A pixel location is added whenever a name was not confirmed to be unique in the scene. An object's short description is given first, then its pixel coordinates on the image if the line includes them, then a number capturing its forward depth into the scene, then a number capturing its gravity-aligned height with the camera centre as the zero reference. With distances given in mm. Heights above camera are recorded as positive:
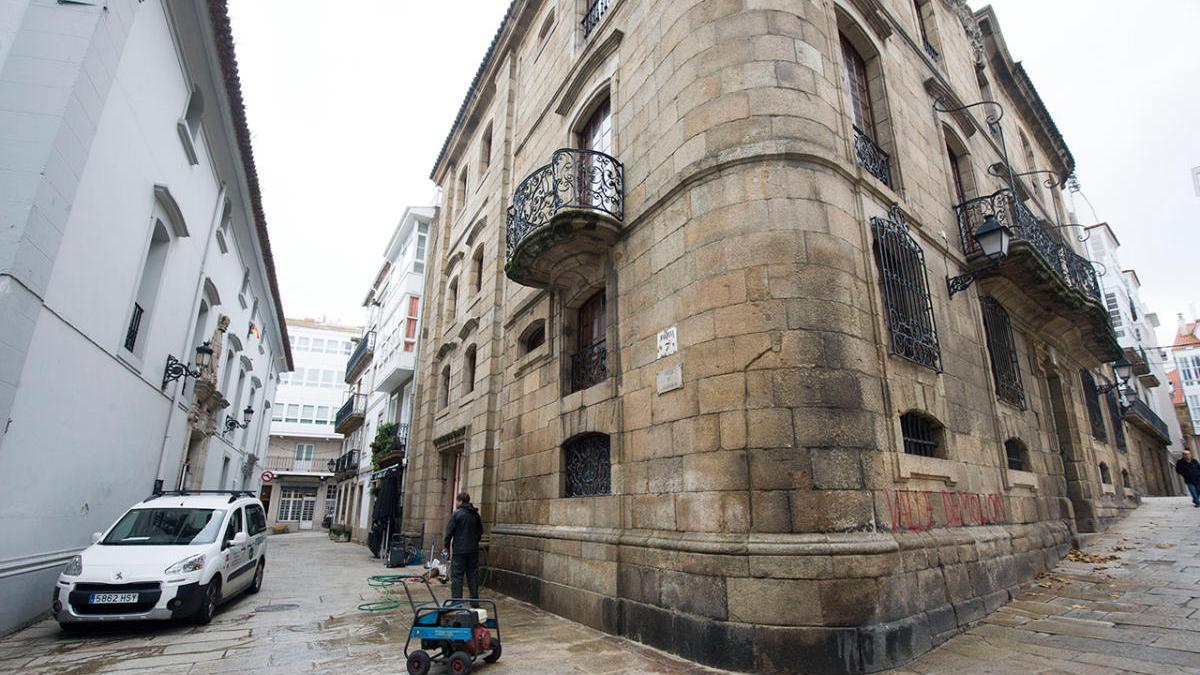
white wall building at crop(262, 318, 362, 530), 45625 +5108
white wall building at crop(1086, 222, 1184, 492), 24734 +8030
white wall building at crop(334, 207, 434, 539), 22625 +5992
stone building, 5574 +1962
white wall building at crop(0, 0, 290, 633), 6578 +3548
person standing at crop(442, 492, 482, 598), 8250 -651
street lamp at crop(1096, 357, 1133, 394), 15148 +3296
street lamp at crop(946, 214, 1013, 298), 7957 +3576
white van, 6480 -840
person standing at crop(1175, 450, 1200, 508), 13744 +652
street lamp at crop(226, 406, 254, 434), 19078 +2554
